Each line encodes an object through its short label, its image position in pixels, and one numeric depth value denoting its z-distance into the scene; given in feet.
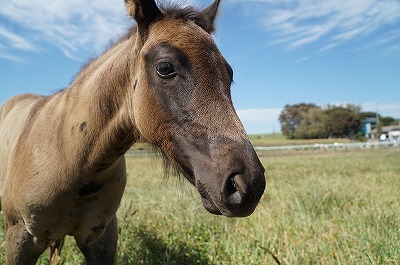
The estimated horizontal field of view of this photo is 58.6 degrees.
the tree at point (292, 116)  287.89
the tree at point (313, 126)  250.78
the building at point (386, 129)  254.10
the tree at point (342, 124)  254.88
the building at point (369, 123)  353.39
